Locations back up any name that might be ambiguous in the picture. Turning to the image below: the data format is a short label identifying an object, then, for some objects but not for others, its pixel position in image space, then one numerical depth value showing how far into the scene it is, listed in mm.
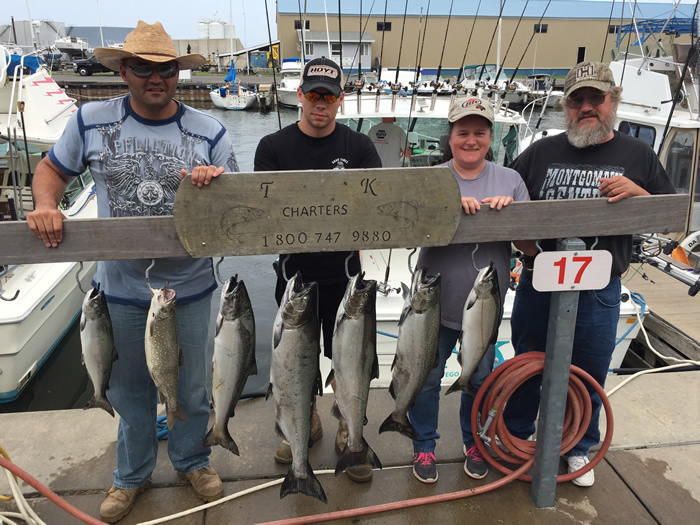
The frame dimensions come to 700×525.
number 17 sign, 2359
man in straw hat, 2297
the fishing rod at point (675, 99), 5711
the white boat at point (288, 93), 35812
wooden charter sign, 1984
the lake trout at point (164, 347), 2135
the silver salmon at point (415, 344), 2250
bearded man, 2627
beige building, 46562
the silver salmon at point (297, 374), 2109
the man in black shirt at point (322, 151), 2756
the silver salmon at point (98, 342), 2166
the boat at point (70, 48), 52625
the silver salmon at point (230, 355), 2119
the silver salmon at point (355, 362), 2145
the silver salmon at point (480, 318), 2293
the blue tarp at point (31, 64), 8851
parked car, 42022
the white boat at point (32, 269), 5738
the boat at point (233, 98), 35688
